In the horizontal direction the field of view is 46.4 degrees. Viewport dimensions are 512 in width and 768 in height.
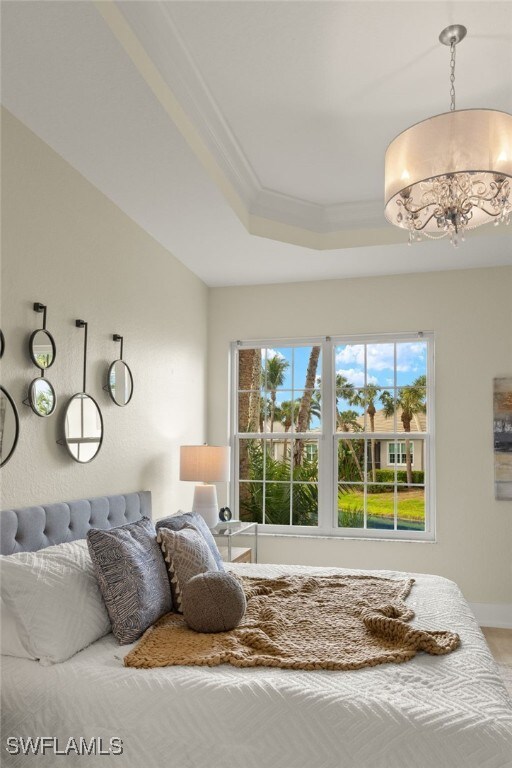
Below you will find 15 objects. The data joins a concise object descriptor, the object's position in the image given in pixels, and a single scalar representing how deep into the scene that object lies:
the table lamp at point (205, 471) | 4.18
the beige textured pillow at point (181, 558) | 2.53
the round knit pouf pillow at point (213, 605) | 2.28
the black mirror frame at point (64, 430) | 2.93
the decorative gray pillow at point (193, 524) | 2.95
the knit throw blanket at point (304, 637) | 1.99
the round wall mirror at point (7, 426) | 2.48
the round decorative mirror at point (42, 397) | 2.68
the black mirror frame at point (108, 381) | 3.39
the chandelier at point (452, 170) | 2.36
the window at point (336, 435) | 4.89
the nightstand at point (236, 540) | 4.16
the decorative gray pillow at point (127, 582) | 2.22
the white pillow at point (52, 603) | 2.02
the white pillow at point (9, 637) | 2.02
